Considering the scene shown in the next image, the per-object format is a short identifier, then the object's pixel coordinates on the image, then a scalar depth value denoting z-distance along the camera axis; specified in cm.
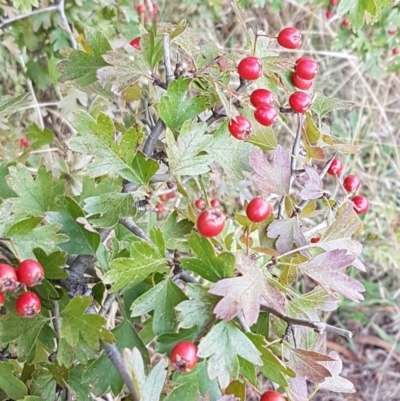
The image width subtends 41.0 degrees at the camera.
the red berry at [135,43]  27
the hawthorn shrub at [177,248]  20
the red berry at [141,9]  63
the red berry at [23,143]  56
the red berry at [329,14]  82
